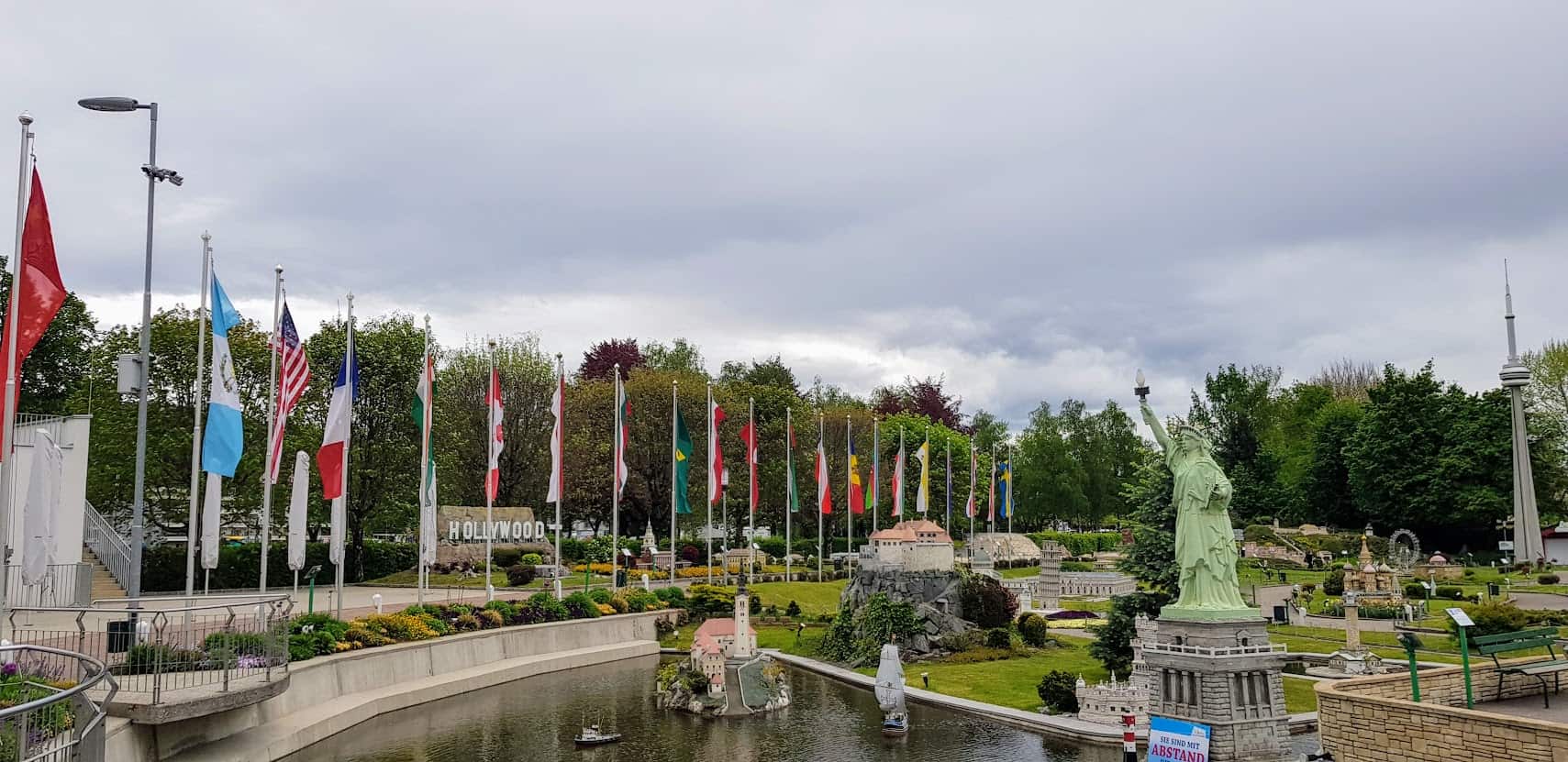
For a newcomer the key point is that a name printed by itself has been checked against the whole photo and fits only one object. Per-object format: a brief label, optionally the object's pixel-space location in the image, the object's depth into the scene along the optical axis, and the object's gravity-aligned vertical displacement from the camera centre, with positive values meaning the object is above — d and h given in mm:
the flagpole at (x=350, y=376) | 31547 +3844
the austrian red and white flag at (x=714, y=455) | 48094 +1762
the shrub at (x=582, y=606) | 45344 -5161
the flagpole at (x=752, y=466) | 52047 +1266
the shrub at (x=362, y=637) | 31938 -4556
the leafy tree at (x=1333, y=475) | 87312 +518
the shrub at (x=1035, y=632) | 47375 -6915
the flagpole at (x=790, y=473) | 56644 +938
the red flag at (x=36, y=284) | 17531 +3844
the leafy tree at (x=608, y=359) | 96188 +12941
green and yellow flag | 46094 +1351
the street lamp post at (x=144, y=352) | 21812 +3182
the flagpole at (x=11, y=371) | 16984 +2261
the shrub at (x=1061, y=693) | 32781 -6821
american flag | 29062 +3436
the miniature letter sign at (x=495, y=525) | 59344 -1876
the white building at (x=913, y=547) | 48438 -2918
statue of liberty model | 27328 -1768
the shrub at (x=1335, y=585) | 58769 -6164
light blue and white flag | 25734 +2300
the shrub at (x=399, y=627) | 33562 -4529
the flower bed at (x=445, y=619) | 30391 -4705
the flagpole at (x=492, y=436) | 36875 +2157
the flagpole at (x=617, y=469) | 42709 +952
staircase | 36938 -3084
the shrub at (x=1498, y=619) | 38656 -5490
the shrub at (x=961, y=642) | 45625 -7115
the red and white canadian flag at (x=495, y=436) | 37094 +2160
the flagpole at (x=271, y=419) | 29891 +2365
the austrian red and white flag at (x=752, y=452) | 52125 +1993
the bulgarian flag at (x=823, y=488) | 55500 +69
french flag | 30359 +1782
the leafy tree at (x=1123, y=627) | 38062 -5471
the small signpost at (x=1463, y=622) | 19266 -2752
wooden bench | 20469 -3519
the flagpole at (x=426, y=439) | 34219 +1918
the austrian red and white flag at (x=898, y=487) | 58062 +58
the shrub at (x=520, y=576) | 56531 -4632
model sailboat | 30855 -6534
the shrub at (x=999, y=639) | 46000 -7000
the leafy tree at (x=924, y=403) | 116438 +9920
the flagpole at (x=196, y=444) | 27062 +1533
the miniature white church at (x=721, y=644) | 34875 -5456
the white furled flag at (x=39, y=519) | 20016 -358
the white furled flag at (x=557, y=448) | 39594 +1771
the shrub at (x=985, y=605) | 48438 -5723
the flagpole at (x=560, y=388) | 40000 +4281
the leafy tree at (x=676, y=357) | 104875 +14195
